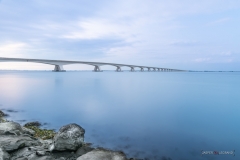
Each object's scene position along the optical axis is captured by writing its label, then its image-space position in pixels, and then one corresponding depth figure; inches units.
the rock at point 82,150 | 247.9
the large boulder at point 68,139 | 245.9
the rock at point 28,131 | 326.2
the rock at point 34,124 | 428.0
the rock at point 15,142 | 242.7
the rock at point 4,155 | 214.3
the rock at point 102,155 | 216.4
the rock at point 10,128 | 292.0
